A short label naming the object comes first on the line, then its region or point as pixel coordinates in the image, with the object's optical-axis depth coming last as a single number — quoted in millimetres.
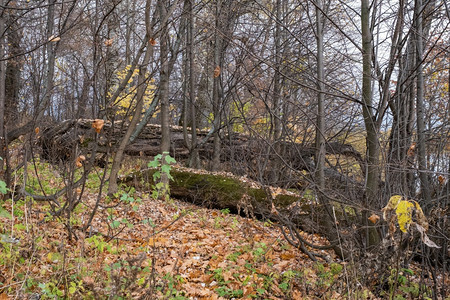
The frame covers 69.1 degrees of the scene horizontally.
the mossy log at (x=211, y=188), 5875
